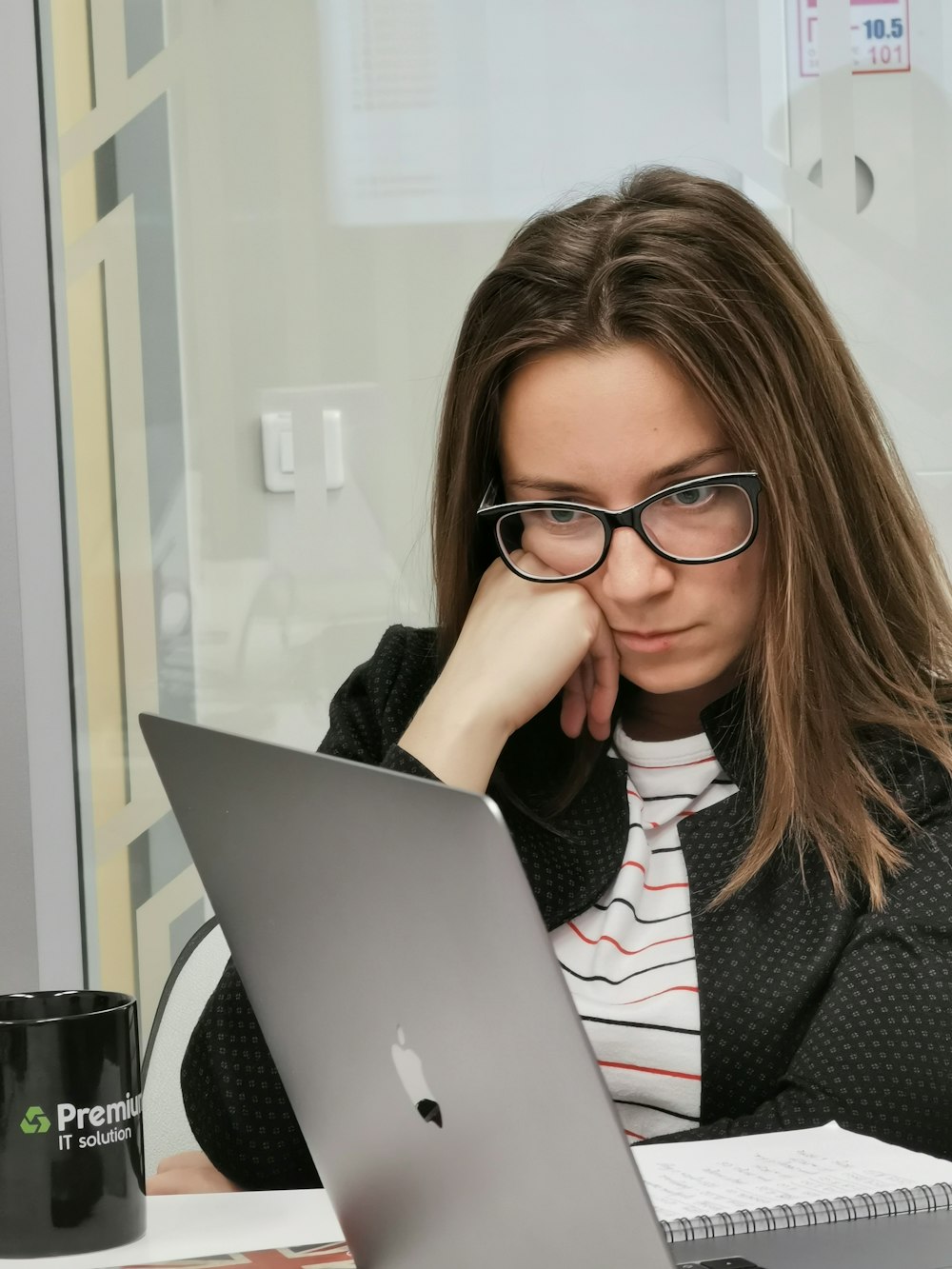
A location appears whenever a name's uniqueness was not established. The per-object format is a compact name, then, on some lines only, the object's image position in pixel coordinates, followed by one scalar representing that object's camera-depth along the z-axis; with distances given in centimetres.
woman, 160
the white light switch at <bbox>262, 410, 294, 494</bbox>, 242
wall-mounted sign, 229
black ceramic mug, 130
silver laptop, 111
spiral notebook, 125
